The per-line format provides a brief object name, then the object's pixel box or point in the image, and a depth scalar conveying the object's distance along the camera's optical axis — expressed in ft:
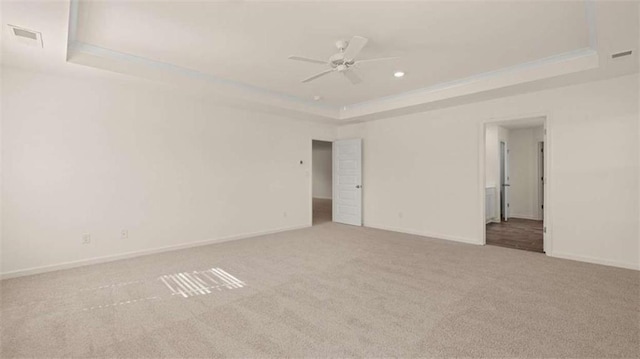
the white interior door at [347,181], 22.89
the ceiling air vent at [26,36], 8.80
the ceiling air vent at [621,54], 10.42
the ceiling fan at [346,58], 9.45
